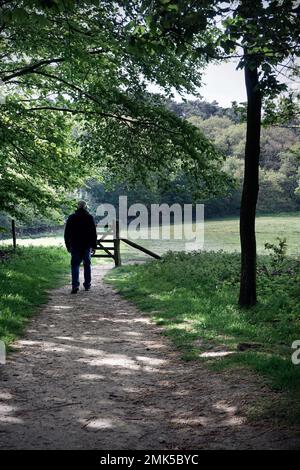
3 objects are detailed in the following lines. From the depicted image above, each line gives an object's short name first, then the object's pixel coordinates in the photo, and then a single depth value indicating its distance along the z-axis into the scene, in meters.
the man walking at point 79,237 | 12.20
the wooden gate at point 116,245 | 19.50
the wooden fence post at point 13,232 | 22.85
